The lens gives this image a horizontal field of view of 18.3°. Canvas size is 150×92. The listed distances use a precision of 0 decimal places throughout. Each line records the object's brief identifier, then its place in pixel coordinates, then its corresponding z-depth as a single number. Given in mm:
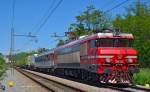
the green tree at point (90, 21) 65250
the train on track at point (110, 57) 27859
